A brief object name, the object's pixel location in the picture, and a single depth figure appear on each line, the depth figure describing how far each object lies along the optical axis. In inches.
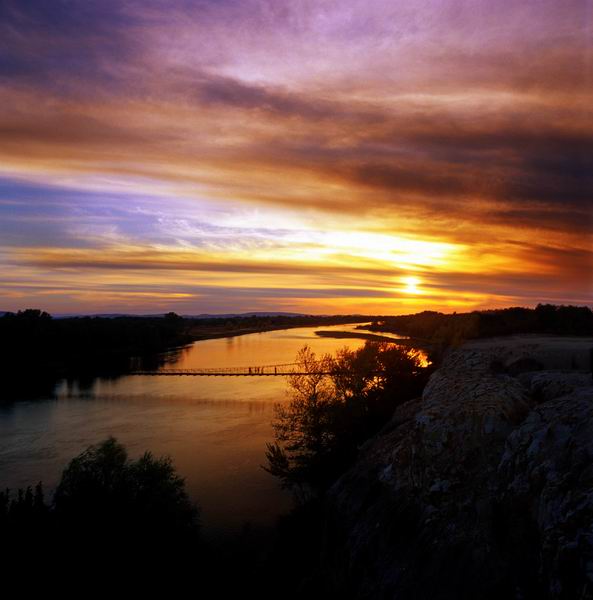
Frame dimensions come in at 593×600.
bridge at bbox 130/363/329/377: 2578.7
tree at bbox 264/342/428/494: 870.4
